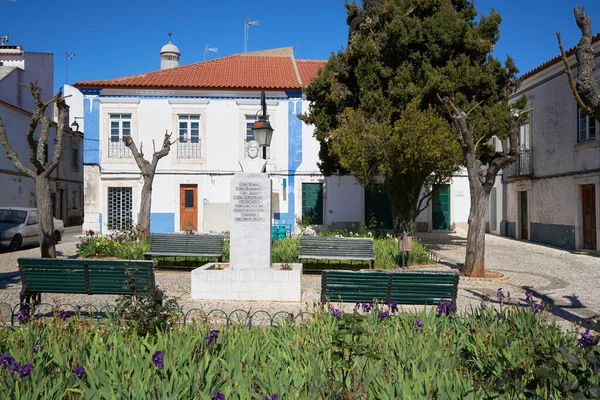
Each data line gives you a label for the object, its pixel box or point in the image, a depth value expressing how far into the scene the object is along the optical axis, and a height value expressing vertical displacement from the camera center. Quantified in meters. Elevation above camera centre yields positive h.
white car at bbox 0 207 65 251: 15.41 -0.48
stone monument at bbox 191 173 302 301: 8.10 -0.90
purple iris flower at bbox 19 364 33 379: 3.03 -0.96
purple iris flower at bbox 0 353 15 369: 3.20 -0.94
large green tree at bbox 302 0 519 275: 13.36 +3.51
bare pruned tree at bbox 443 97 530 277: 10.35 +0.33
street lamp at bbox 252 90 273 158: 9.86 +1.54
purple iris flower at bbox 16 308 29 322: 4.63 -0.96
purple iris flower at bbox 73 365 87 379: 3.17 -1.00
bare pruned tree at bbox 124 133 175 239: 14.62 +0.48
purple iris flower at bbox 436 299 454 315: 4.86 -0.94
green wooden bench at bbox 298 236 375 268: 11.11 -0.84
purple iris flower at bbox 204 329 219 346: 3.80 -0.95
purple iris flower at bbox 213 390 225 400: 2.62 -0.97
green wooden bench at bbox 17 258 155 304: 6.80 -0.87
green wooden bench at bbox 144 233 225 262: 11.70 -0.79
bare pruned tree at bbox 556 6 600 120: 5.43 +1.53
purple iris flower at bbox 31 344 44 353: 3.69 -1.00
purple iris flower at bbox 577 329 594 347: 3.30 -0.86
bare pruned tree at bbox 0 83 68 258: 11.15 +0.86
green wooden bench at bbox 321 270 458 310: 6.30 -0.95
